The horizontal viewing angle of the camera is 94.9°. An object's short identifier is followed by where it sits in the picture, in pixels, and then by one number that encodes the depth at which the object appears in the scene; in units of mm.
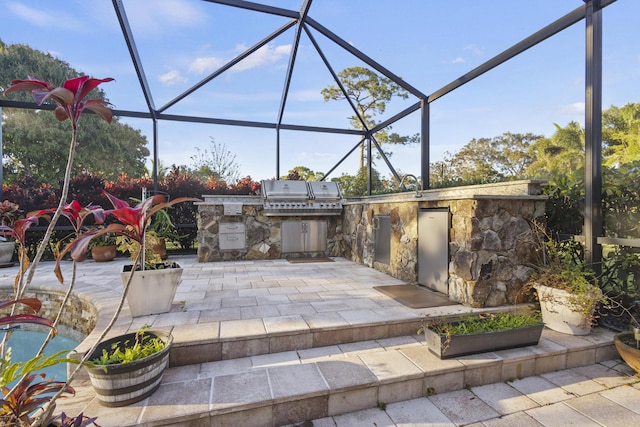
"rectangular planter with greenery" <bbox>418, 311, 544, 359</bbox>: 2189
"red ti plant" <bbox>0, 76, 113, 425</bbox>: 1215
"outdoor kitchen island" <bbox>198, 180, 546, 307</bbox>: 2986
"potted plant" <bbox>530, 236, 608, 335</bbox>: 2551
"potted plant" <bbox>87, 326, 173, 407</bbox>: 1628
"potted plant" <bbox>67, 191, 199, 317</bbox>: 2650
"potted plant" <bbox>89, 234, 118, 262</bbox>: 5699
